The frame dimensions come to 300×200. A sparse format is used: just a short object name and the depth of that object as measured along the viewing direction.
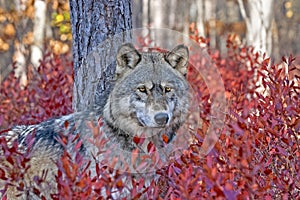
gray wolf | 9.34
